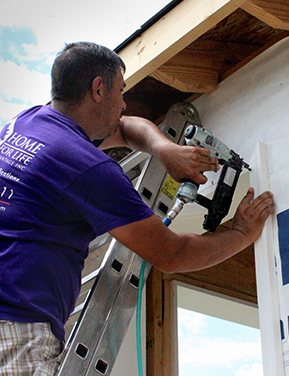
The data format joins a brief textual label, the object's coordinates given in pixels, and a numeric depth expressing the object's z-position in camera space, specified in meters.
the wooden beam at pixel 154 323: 2.36
